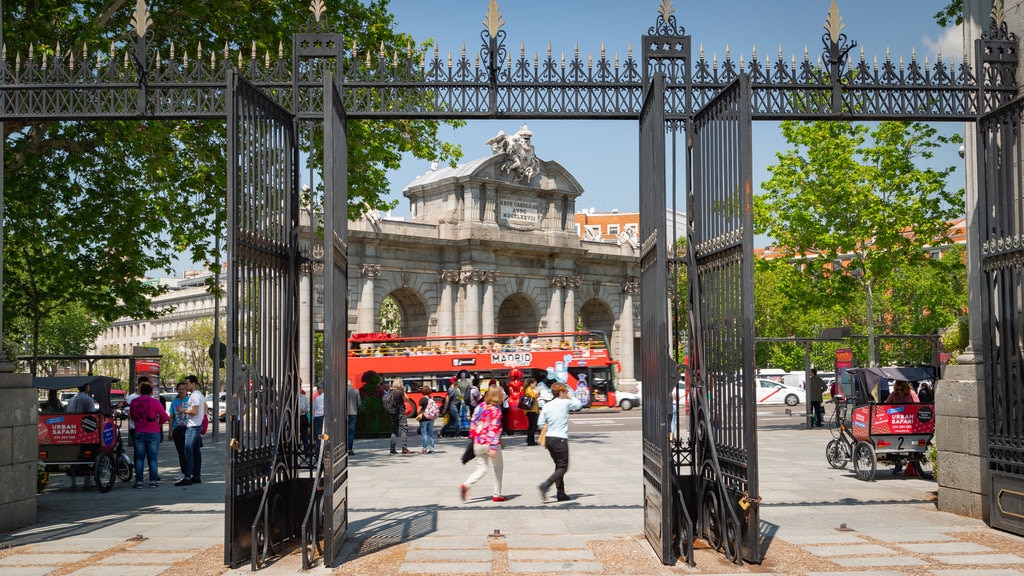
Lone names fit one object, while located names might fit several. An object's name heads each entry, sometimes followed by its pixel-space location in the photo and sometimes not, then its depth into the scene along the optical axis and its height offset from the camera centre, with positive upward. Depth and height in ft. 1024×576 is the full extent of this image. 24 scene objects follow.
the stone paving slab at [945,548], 30.27 -6.96
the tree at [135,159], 55.47 +12.00
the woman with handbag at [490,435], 44.32 -4.46
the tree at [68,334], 196.11 +2.50
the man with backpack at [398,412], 74.13 -5.66
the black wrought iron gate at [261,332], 28.37 +0.35
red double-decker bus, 135.54 -3.16
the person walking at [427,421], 74.59 -6.41
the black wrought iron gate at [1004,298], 33.09 +1.18
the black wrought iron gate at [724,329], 28.09 +0.23
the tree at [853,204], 92.17 +12.85
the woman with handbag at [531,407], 80.02 -5.82
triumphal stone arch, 174.50 +16.91
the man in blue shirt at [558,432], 43.62 -4.41
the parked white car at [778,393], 163.63 -10.09
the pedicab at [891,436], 51.83 -5.66
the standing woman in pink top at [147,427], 53.21 -4.63
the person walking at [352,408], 71.32 -5.10
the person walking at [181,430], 53.36 -4.83
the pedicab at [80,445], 50.78 -5.37
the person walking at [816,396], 98.63 -6.49
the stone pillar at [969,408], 36.06 -2.95
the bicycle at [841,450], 57.11 -7.01
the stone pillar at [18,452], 35.50 -4.01
